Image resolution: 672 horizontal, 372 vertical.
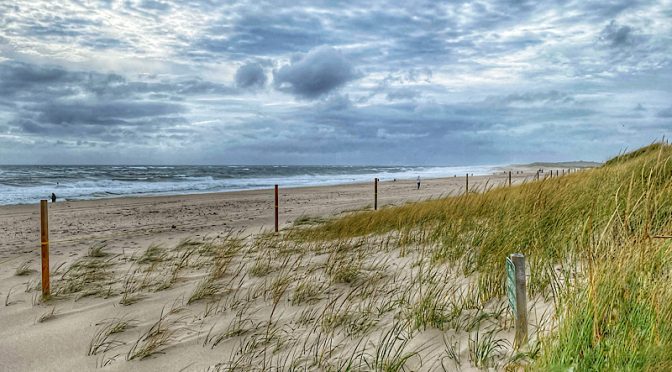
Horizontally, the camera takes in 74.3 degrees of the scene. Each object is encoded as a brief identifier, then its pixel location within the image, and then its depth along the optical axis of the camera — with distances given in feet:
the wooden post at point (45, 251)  19.02
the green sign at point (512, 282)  10.09
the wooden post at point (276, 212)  37.31
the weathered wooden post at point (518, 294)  9.98
